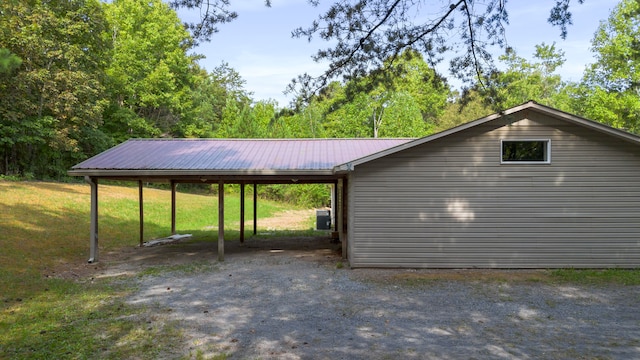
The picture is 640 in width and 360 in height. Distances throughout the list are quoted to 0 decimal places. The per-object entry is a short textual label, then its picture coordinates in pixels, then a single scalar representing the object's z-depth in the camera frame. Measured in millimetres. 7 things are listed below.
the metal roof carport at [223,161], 10453
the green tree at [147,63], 32094
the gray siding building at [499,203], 9930
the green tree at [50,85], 21688
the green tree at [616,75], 24641
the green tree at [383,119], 29938
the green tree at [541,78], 32956
